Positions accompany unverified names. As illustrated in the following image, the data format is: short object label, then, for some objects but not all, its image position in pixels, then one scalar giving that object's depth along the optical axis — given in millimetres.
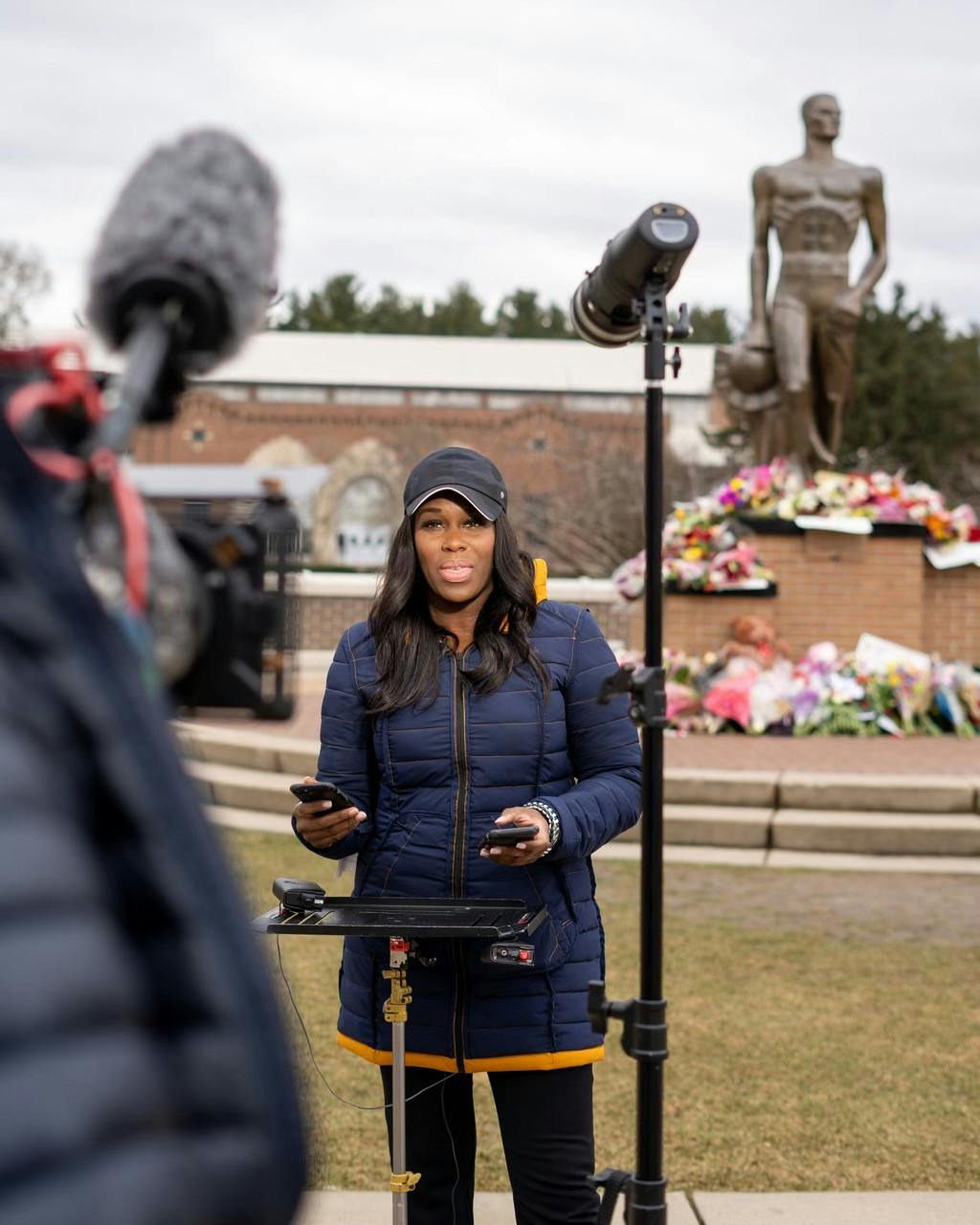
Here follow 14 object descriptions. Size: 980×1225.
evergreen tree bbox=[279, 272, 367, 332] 72812
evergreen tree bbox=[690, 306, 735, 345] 71250
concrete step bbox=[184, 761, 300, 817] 9773
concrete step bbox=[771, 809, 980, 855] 8594
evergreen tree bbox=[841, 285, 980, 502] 36812
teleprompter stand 2564
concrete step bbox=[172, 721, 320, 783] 10117
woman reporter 2955
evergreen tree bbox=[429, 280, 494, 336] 79562
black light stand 2760
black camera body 688
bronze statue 12953
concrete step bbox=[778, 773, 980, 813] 8930
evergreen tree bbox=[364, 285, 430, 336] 76875
